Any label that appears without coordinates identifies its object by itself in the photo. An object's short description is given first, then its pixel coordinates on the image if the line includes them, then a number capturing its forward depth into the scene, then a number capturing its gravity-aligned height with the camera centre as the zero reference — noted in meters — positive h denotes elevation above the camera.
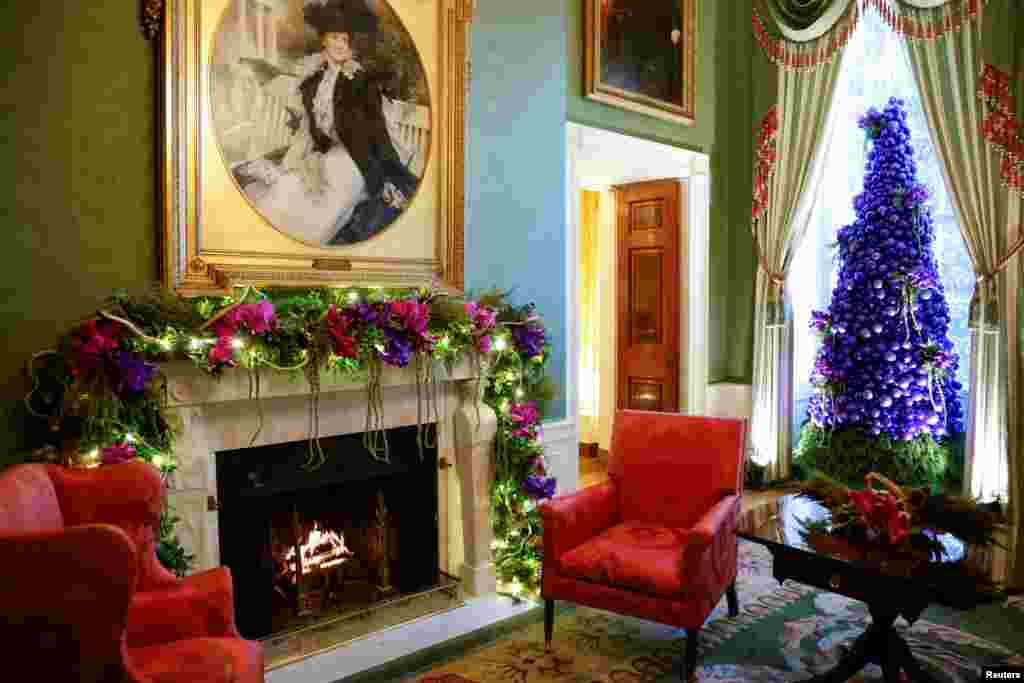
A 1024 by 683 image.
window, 4.99 +0.87
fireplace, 2.98 -0.96
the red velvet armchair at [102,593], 1.58 -0.65
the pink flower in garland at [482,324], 3.39 -0.06
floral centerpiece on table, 2.55 -0.77
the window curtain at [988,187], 4.45 +0.75
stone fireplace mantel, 2.71 -0.49
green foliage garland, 2.44 -0.19
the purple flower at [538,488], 3.60 -0.85
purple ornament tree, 4.81 -0.12
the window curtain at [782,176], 5.39 +1.01
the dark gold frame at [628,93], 4.65 +1.52
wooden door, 5.92 +0.14
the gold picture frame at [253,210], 2.76 +0.45
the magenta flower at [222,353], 2.61 -0.14
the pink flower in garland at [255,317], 2.64 -0.02
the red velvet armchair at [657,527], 2.83 -0.93
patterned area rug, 2.92 -1.41
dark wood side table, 2.36 -0.89
